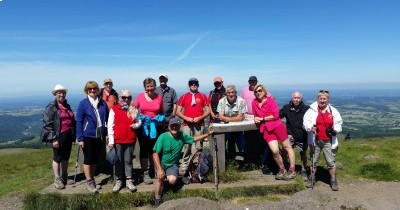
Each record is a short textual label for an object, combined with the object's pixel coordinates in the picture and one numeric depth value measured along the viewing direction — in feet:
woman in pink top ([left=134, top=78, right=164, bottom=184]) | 31.04
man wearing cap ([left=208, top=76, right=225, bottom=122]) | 38.91
